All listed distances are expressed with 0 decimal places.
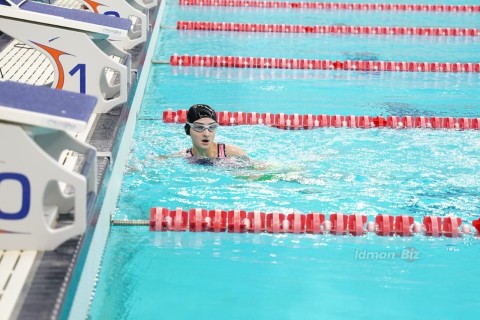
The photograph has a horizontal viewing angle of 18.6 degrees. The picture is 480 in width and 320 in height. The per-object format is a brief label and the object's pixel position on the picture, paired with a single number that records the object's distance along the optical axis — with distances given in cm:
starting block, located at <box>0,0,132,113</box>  863
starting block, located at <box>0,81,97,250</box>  532
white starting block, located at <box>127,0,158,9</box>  1377
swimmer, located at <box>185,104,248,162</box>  896
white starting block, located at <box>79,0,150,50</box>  1230
